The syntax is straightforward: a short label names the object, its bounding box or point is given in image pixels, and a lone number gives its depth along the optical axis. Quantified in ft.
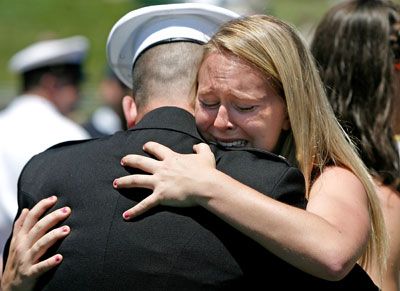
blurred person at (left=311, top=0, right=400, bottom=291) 21.66
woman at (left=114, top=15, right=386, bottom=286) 15.62
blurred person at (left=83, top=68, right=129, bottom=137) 55.47
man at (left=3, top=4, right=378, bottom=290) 15.85
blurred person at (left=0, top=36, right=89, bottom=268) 37.22
